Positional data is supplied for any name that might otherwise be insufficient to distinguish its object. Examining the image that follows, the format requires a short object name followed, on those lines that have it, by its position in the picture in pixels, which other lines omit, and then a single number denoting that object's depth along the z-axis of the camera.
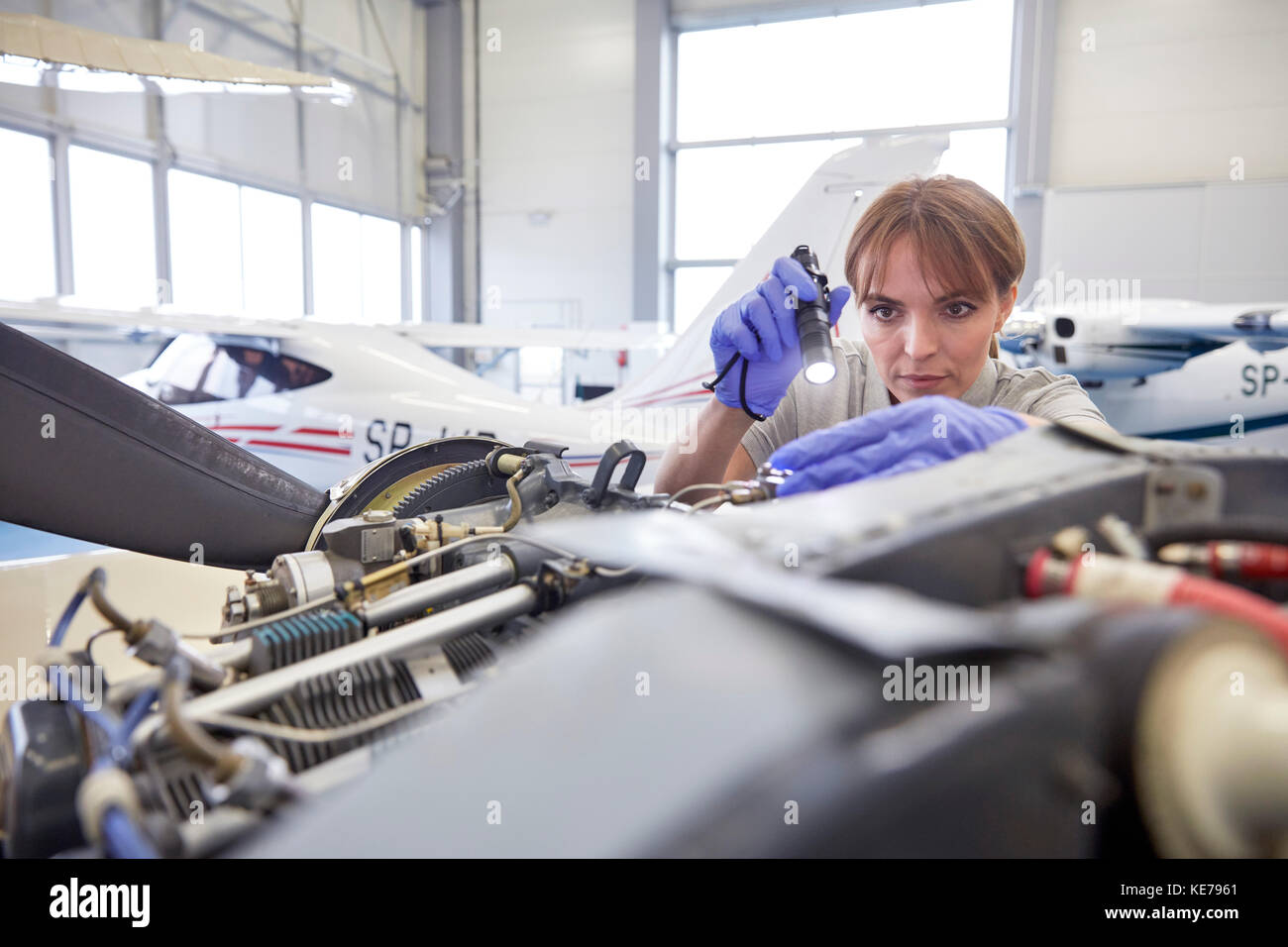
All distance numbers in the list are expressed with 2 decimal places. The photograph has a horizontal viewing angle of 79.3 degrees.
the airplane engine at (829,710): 0.37
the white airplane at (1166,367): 5.19
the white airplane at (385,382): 4.44
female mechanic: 1.48
